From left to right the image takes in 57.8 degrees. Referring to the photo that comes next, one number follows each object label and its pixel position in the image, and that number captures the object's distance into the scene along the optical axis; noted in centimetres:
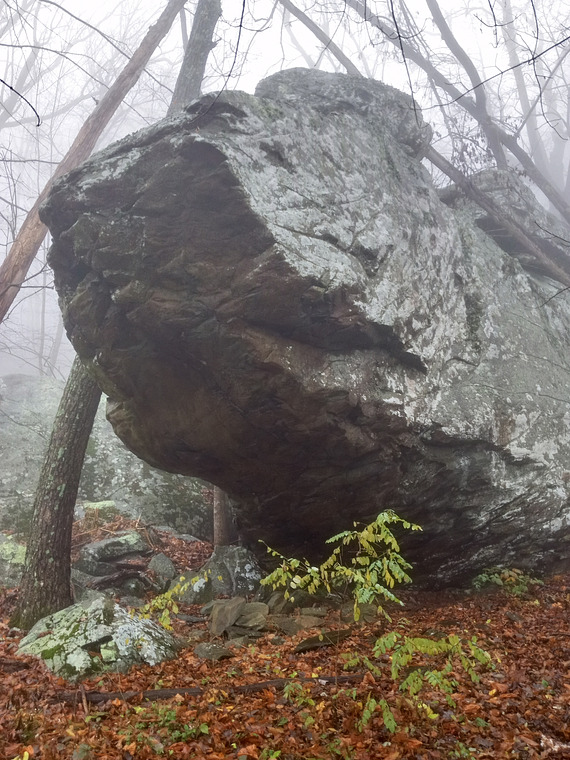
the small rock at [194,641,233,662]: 530
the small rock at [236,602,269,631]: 621
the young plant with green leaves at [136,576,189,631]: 507
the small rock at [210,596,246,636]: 620
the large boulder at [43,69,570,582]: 552
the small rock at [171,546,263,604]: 770
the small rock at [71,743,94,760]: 345
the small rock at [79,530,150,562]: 835
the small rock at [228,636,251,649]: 569
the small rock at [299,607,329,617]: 655
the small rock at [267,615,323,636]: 612
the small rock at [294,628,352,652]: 538
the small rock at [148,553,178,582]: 815
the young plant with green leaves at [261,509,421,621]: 391
